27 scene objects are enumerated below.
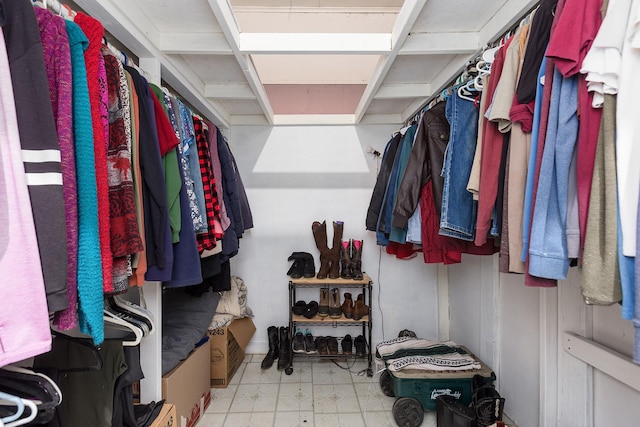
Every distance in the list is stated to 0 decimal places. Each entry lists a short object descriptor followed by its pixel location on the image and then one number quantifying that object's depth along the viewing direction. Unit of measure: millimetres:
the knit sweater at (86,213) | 665
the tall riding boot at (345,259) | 2451
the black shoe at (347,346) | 2408
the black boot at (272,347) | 2420
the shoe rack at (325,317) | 2375
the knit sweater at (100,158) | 764
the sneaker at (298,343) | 2370
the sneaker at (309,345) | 2357
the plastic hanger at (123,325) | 1067
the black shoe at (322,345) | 2414
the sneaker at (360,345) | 2457
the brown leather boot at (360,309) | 2378
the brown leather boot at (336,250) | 2512
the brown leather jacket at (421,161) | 1451
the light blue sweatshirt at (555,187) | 723
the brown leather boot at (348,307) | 2402
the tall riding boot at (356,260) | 2447
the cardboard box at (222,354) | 2141
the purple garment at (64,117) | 642
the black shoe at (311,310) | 2395
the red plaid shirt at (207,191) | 1415
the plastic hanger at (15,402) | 592
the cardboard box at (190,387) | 1540
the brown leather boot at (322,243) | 2518
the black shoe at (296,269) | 2490
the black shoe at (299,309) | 2408
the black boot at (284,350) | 2365
